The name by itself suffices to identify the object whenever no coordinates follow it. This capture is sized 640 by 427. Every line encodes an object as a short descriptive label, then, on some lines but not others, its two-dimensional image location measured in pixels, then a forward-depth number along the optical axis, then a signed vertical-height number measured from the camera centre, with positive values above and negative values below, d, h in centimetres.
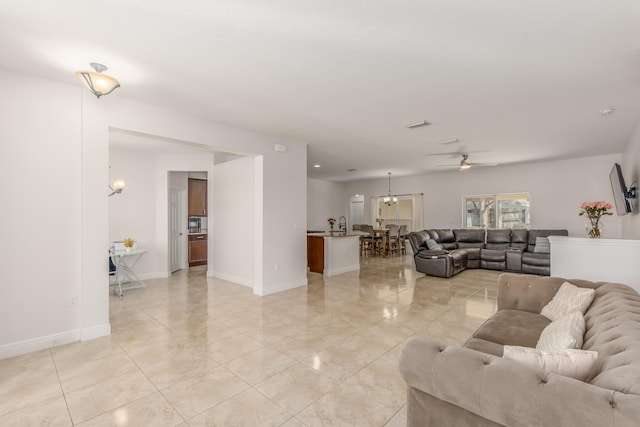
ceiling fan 669 +120
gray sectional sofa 669 -91
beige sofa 103 -69
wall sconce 556 +63
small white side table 521 -100
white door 701 -23
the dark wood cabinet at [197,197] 767 +55
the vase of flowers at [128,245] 533 -47
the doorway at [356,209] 1223 +29
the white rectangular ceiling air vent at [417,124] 450 +141
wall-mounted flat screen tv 491 +35
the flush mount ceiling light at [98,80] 270 +129
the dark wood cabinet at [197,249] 771 -83
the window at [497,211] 843 +9
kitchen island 676 -88
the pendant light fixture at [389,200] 1052 +57
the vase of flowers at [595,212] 413 +1
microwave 787 -19
